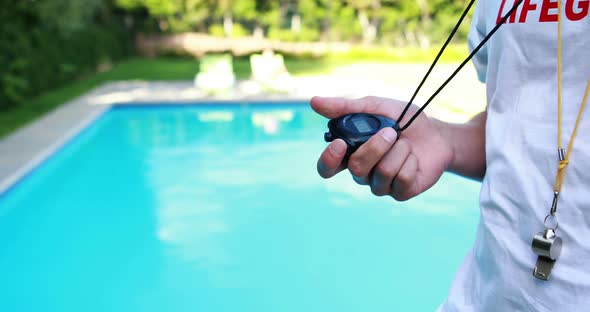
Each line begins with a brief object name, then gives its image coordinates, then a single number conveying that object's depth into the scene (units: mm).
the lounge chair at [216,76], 10031
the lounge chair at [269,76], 10594
